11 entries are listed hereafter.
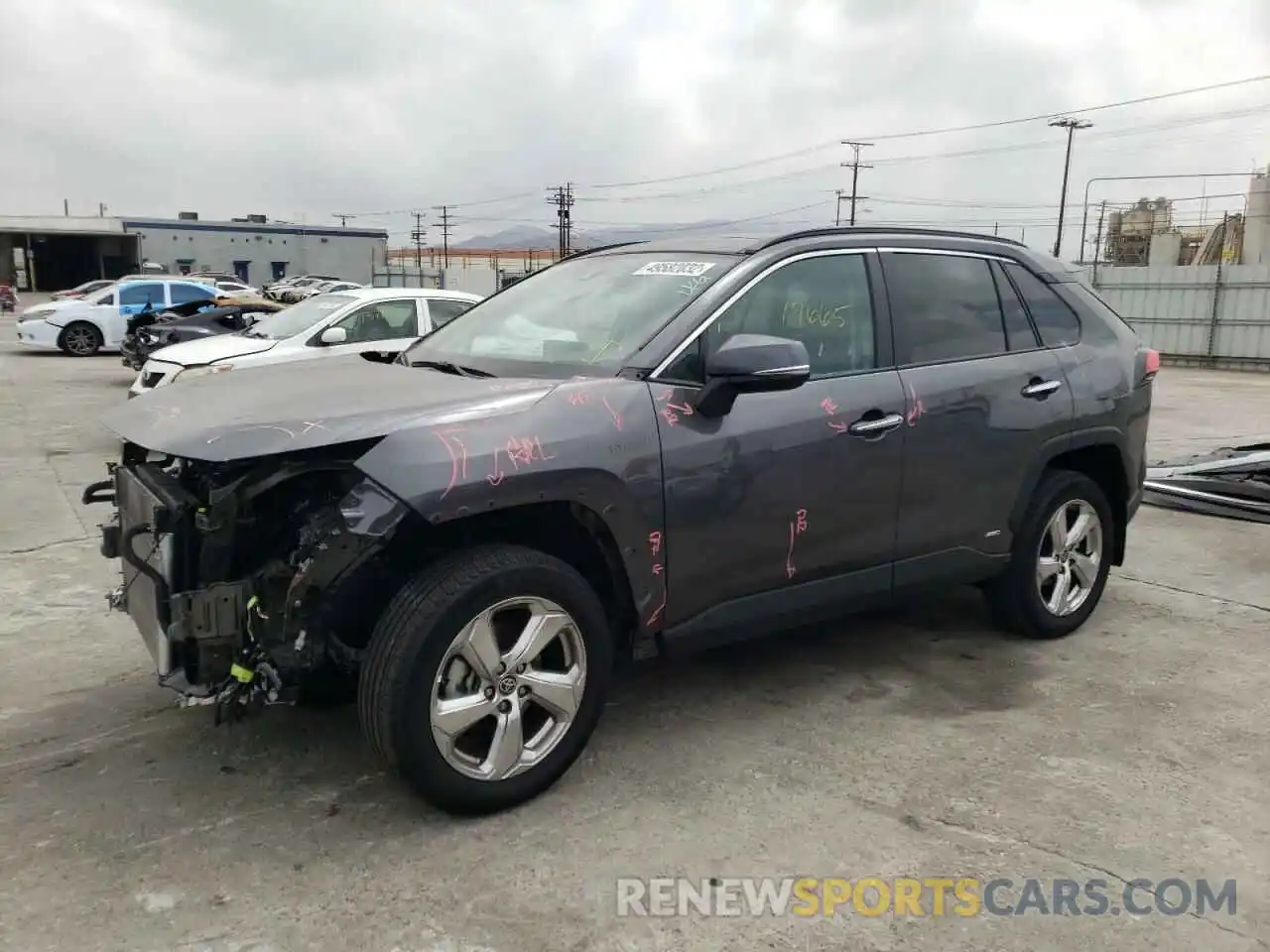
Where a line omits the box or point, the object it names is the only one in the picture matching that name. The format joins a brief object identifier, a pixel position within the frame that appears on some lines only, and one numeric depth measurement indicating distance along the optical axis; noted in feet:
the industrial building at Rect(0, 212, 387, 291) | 194.90
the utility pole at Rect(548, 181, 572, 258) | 235.20
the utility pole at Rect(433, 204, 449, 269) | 296.30
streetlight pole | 178.19
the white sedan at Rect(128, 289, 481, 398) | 32.37
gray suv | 9.29
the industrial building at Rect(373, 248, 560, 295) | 206.08
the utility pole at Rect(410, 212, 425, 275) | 337.11
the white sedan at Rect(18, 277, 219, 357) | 69.41
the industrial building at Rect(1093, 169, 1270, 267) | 106.73
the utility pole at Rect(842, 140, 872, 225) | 233.35
